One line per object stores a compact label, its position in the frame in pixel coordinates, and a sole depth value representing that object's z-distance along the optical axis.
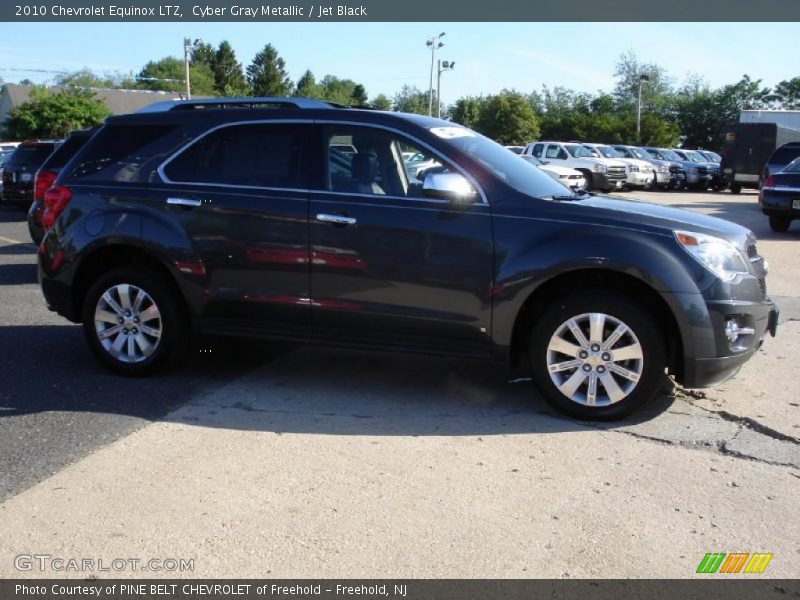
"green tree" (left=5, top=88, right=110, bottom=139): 47.09
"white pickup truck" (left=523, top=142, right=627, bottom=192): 27.48
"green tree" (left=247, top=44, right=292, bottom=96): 114.12
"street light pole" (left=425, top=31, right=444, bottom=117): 57.62
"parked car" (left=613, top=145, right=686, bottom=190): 32.47
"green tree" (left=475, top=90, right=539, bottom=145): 58.53
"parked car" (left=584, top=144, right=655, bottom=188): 30.47
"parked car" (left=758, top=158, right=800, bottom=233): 15.01
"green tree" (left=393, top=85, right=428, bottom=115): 91.69
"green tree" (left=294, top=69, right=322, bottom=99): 102.38
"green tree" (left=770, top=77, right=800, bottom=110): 82.88
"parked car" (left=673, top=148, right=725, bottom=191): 33.16
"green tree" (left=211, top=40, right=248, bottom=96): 111.38
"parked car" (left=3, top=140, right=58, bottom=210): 17.97
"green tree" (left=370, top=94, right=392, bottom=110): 80.11
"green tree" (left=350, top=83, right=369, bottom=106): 93.97
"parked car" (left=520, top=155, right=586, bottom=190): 24.45
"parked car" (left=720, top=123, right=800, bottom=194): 29.53
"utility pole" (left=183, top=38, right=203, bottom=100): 51.47
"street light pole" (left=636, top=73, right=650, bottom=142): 51.53
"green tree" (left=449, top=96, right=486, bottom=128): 68.36
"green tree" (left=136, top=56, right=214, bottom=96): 97.44
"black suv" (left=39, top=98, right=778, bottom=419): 4.88
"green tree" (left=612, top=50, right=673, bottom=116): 79.50
